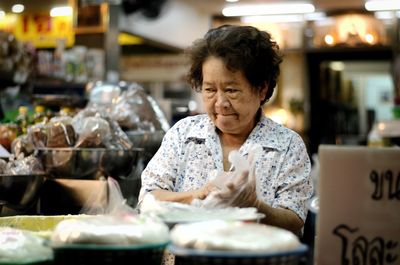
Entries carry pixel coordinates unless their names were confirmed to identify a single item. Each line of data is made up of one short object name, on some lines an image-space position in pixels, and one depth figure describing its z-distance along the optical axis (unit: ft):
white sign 4.78
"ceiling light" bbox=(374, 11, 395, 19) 31.31
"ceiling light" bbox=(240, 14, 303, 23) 32.50
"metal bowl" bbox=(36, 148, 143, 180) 8.81
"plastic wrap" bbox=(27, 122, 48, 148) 9.11
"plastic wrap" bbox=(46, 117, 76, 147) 8.98
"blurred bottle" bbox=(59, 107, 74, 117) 10.27
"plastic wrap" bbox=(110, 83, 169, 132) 10.28
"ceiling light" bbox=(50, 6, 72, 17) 24.79
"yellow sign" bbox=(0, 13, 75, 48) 24.99
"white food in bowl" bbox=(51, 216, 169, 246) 4.00
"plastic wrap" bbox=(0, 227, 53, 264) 4.32
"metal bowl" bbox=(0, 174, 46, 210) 7.56
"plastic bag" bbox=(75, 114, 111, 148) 9.02
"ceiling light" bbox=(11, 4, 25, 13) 24.72
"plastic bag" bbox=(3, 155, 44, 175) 7.99
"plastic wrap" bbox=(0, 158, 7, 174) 7.91
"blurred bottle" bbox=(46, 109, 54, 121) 10.35
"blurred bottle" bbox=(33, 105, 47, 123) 10.36
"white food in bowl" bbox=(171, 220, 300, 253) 3.76
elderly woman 6.86
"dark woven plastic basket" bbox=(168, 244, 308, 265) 3.68
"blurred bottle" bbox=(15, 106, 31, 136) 10.12
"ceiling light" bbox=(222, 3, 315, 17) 31.35
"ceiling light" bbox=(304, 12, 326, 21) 32.37
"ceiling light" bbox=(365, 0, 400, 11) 30.40
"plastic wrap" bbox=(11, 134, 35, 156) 9.03
